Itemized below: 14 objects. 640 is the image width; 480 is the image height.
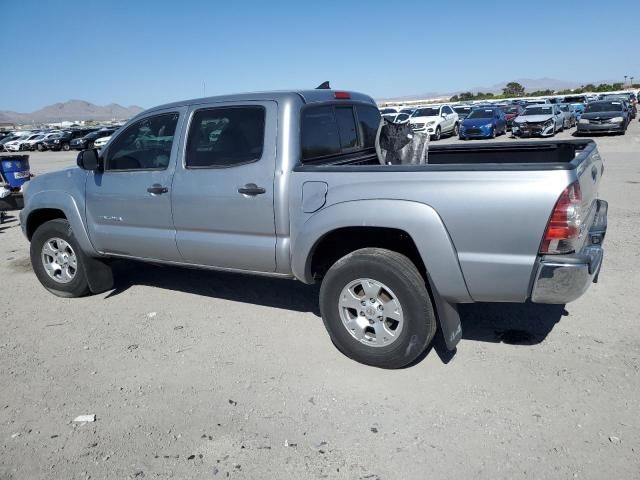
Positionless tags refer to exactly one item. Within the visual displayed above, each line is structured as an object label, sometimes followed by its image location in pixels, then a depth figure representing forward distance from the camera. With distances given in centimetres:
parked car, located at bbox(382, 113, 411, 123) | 2431
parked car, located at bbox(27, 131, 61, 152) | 3972
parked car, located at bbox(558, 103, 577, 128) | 2618
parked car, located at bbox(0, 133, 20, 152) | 4234
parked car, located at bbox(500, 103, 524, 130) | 3052
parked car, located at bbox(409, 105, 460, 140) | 2389
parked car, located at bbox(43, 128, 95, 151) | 3844
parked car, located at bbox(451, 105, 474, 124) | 3240
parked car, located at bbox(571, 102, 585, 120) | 3246
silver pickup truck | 302
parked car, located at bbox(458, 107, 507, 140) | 2314
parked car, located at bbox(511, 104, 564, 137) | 2241
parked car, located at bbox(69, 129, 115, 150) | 3387
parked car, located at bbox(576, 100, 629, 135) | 2233
